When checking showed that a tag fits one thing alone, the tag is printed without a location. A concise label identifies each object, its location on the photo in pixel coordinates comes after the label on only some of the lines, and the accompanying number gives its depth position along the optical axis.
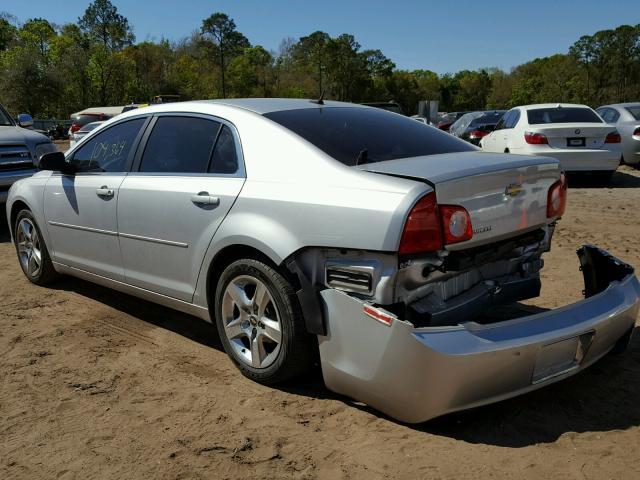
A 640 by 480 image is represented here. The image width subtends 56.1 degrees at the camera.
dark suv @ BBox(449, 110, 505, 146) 16.08
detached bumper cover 2.61
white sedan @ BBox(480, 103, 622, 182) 10.73
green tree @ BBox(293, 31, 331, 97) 89.44
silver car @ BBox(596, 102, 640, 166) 12.50
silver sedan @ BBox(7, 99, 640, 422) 2.71
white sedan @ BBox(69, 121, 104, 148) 19.62
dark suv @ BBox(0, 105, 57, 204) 8.12
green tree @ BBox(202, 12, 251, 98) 81.12
